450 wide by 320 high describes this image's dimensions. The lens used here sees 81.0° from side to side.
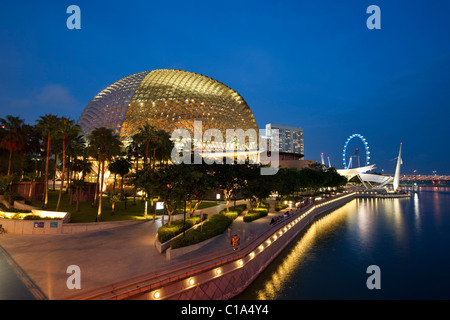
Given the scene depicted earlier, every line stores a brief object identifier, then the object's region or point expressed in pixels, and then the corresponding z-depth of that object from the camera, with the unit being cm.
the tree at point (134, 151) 4338
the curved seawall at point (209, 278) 1145
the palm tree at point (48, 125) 3149
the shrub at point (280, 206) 4206
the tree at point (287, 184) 3912
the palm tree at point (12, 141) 3747
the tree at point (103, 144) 3075
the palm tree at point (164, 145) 3945
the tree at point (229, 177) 3206
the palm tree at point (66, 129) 3122
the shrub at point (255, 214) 3159
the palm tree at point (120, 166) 4062
